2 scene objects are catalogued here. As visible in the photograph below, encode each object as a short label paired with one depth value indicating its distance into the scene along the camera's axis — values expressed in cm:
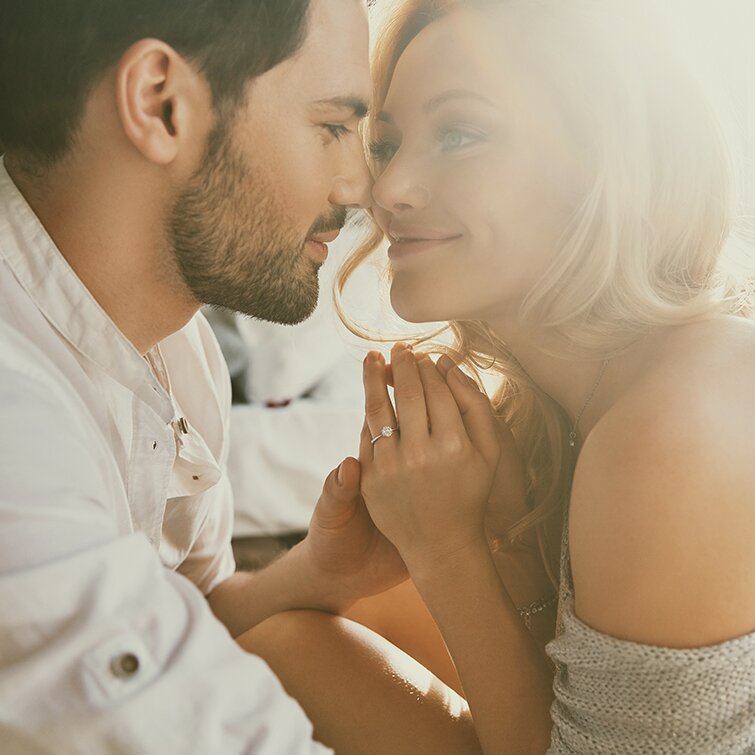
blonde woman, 109
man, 78
